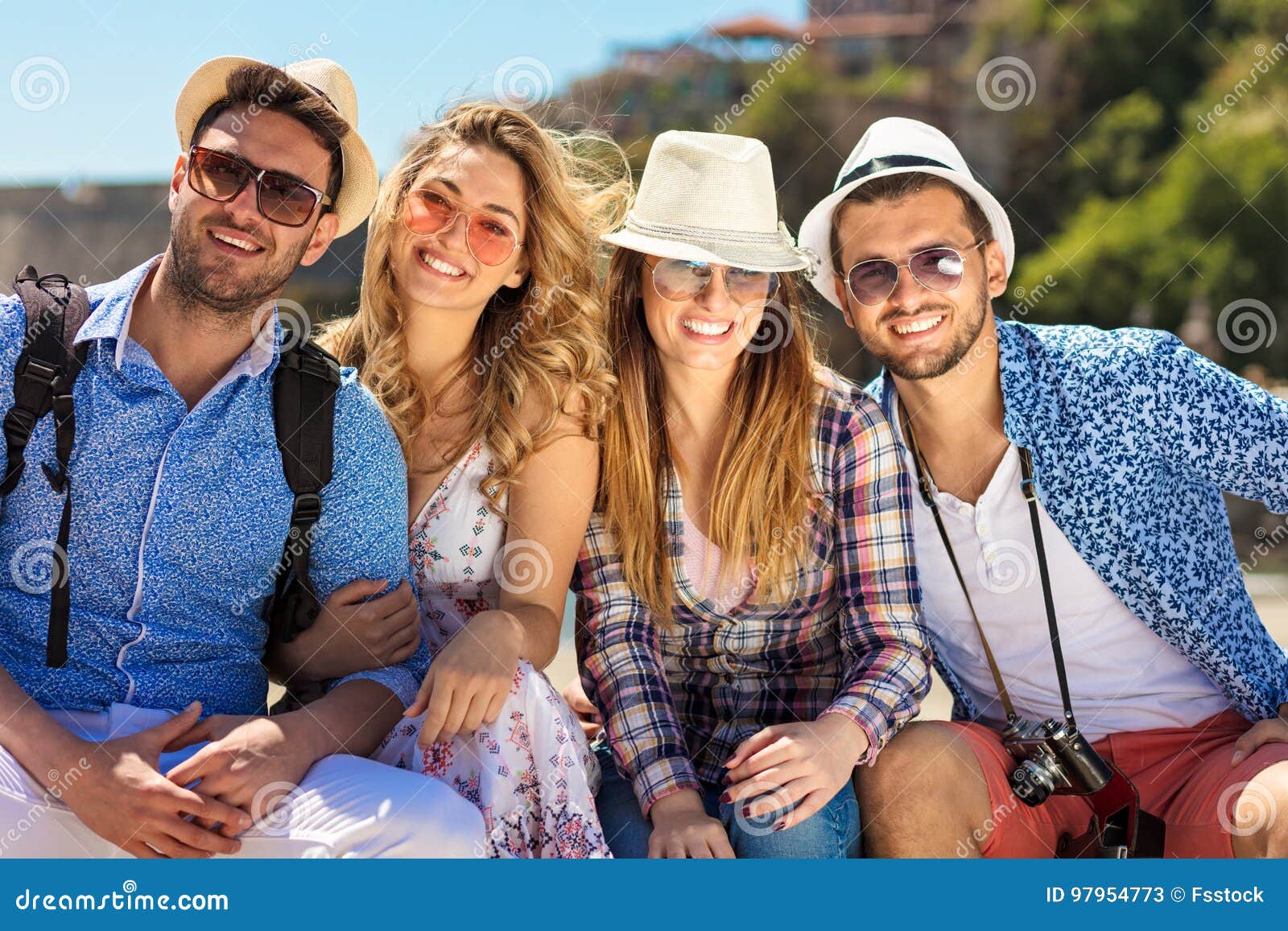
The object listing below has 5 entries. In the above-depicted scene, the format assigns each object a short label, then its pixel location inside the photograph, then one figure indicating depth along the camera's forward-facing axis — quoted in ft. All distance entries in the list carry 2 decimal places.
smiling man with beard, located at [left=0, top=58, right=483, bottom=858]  8.61
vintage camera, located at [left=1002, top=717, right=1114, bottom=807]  10.27
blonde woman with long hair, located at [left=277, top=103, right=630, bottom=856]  9.51
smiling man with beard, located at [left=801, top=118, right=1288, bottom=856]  10.82
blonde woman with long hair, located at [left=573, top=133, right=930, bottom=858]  10.59
